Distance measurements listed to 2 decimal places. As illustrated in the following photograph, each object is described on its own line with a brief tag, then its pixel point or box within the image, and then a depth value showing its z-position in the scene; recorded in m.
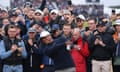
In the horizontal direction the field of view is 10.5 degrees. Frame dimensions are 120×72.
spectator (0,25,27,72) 14.44
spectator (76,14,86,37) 17.90
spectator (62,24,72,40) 15.31
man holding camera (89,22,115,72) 15.63
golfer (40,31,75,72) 13.60
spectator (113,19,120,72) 15.95
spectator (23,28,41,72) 15.72
